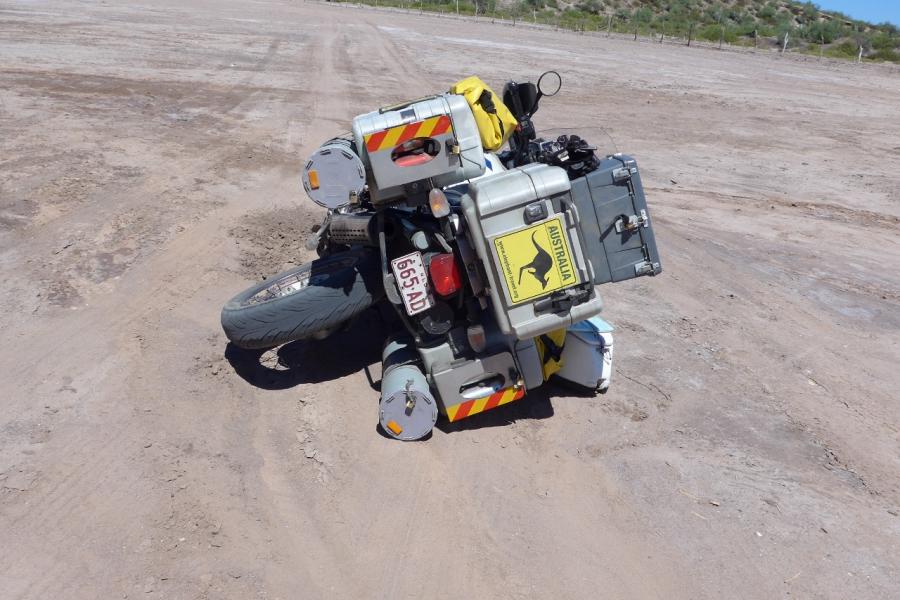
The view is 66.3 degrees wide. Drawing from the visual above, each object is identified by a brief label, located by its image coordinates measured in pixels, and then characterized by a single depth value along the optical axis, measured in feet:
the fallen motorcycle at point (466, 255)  14.87
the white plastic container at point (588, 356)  17.46
